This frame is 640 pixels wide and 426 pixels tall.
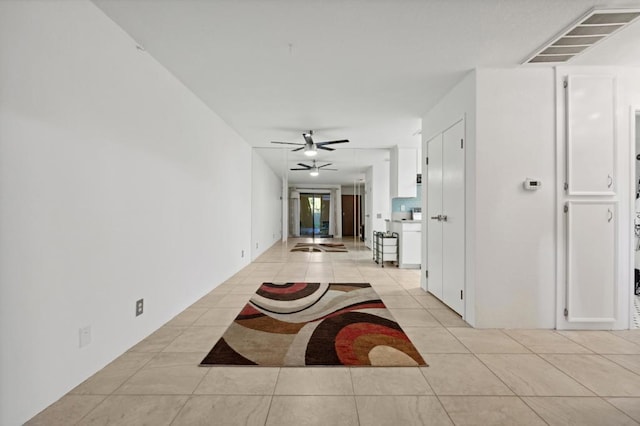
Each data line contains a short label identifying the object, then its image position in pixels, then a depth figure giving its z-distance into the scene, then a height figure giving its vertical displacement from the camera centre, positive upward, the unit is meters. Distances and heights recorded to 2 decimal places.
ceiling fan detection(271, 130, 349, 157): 4.79 +1.08
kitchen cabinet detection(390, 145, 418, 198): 6.11 +0.80
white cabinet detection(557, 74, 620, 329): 2.79 +0.09
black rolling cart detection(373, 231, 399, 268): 5.87 -0.69
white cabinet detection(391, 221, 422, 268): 5.70 -0.60
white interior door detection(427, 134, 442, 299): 3.70 -0.05
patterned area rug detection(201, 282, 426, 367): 2.24 -1.08
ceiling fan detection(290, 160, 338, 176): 6.71 +0.97
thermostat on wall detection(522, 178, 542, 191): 2.81 +0.26
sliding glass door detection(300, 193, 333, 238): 8.86 -0.10
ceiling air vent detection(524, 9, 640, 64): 2.07 +1.35
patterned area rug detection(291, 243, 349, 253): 7.96 -0.99
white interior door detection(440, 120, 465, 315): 3.14 -0.06
